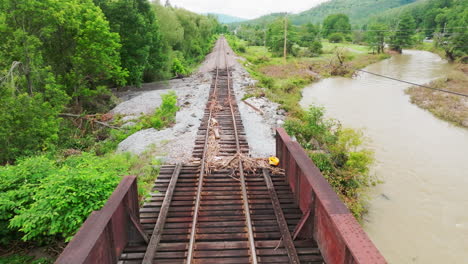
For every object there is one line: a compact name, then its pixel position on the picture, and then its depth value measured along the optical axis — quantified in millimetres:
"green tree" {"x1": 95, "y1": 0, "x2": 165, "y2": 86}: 19984
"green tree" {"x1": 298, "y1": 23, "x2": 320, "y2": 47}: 63484
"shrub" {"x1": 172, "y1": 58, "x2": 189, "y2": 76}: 29938
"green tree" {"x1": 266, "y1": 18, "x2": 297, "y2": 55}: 50906
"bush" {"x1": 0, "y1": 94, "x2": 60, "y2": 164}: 9492
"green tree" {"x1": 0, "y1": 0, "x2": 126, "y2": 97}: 11383
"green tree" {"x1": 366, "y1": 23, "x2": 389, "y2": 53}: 57597
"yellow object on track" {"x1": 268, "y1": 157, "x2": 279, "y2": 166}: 8188
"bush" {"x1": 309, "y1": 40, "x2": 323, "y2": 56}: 55500
